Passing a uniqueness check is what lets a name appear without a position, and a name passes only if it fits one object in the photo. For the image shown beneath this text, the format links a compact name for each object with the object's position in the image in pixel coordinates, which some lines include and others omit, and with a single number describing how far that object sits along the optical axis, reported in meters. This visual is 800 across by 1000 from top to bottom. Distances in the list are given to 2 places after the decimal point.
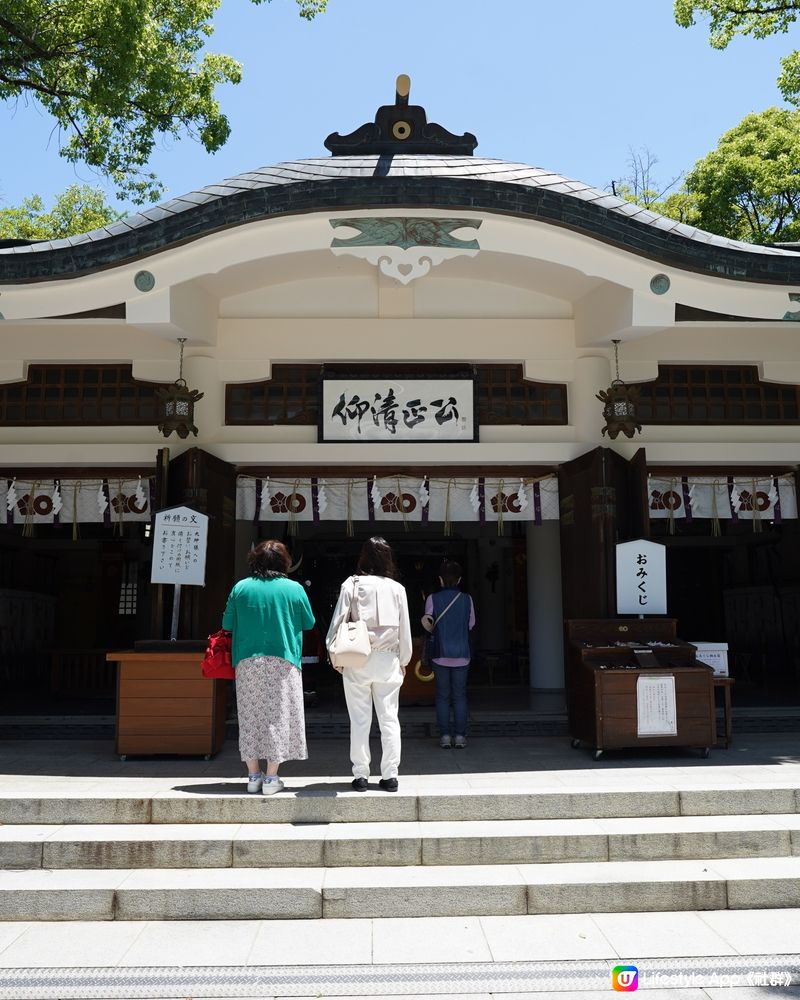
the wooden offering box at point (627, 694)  7.23
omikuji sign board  8.20
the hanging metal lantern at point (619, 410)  8.80
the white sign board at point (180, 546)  7.82
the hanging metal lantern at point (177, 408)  8.62
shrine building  8.10
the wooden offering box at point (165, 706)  7.21
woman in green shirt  5.87
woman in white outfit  5.94
